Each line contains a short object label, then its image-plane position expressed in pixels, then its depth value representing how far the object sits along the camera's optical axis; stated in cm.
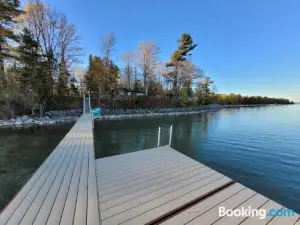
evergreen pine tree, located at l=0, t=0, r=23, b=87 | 1072
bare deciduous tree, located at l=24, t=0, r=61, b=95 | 1309
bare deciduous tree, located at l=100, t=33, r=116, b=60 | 1667
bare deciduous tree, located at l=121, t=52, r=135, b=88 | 2308
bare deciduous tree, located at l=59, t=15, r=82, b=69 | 1446
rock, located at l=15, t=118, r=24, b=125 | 999
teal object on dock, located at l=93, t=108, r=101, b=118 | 1295
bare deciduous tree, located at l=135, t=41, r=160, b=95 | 2132
